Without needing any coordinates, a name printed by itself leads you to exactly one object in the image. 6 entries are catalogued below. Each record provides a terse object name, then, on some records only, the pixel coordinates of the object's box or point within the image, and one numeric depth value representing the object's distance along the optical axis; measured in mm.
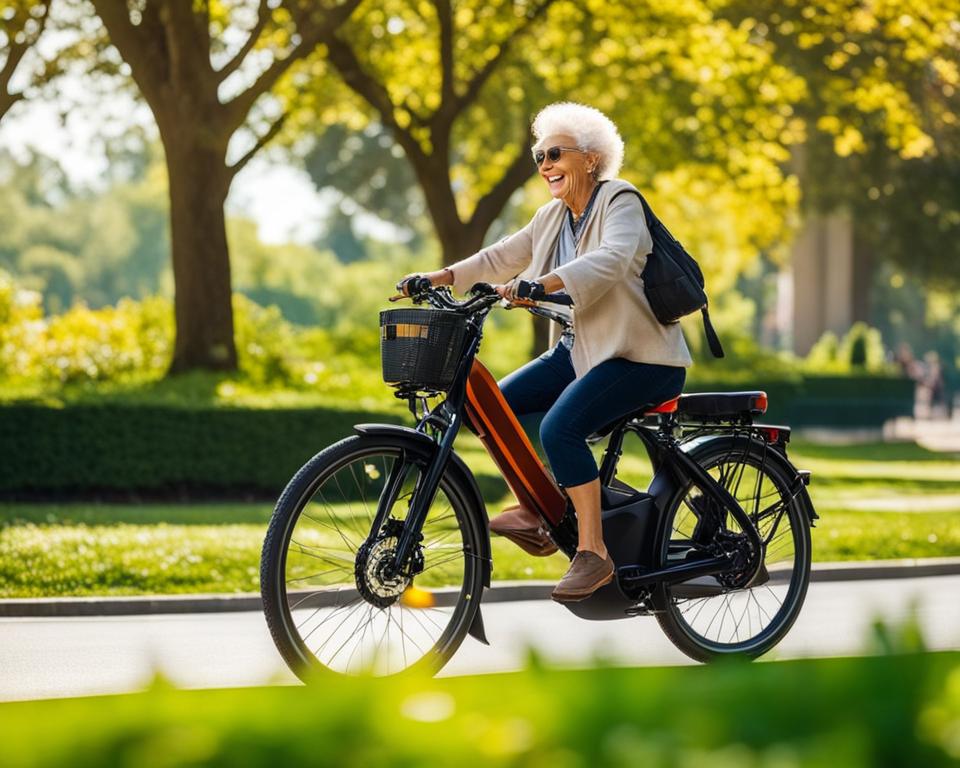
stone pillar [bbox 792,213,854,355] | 51156
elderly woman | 5934
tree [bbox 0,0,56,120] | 18617
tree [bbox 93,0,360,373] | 18344
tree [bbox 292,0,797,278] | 24375
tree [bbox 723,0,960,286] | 23625
